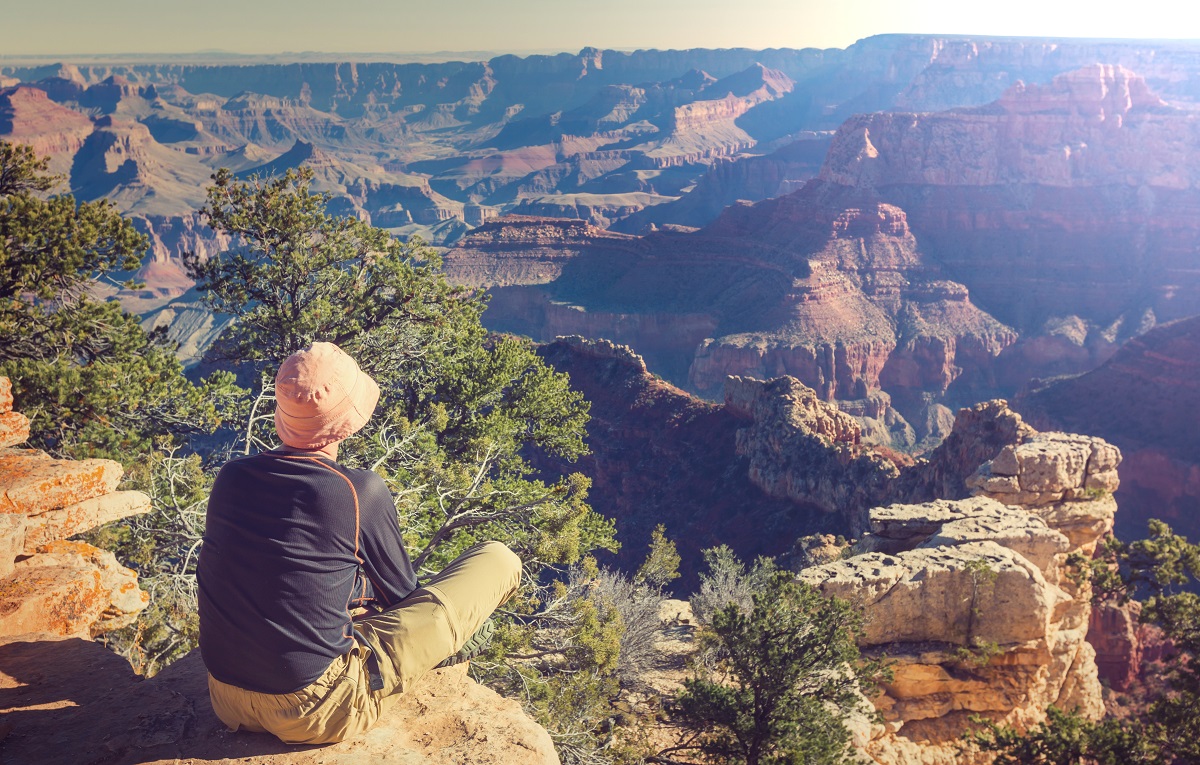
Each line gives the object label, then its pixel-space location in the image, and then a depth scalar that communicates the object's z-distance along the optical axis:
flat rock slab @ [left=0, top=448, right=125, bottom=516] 8.56
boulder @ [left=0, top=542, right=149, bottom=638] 7.50
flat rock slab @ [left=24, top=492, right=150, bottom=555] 8.60
